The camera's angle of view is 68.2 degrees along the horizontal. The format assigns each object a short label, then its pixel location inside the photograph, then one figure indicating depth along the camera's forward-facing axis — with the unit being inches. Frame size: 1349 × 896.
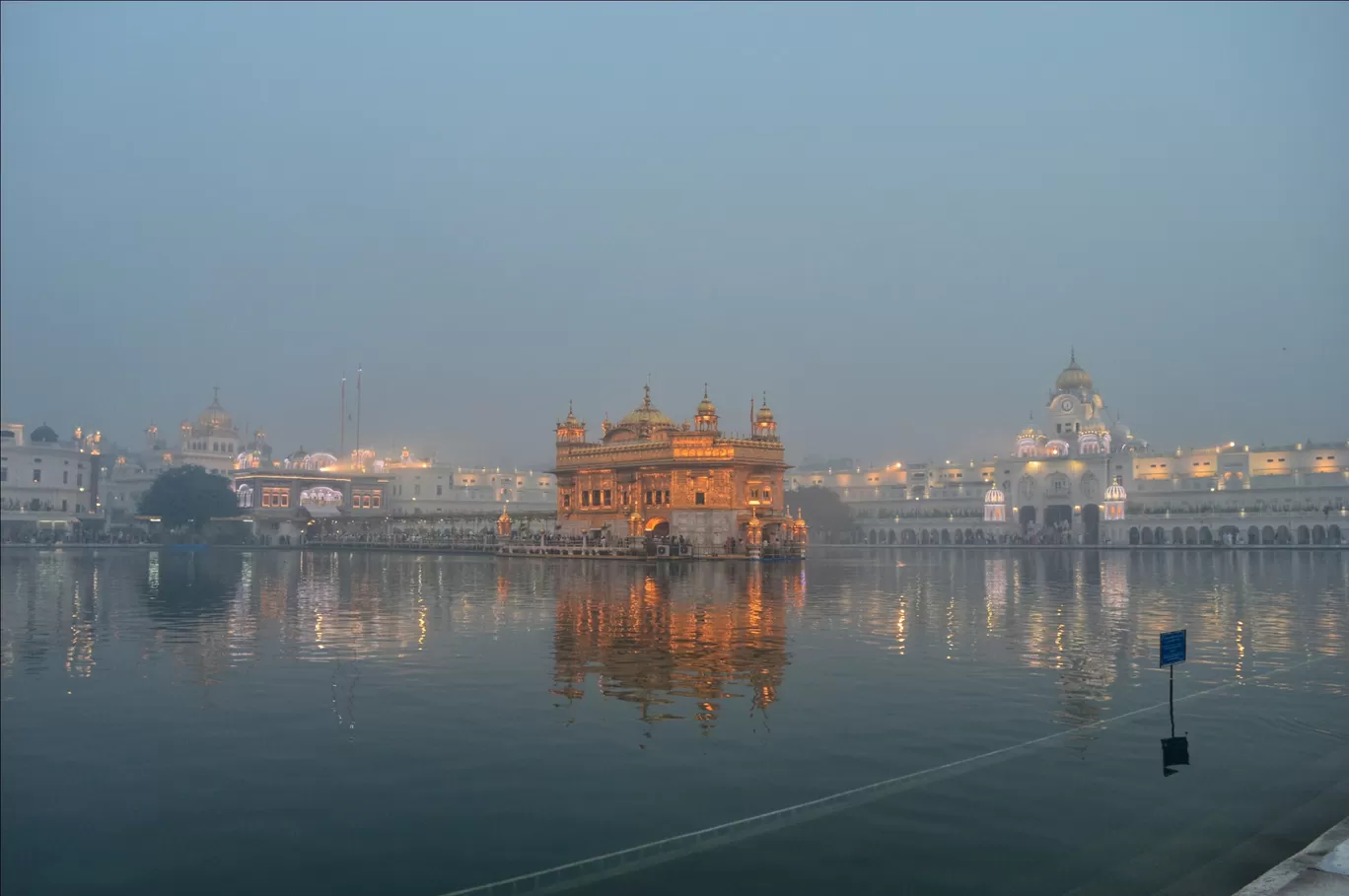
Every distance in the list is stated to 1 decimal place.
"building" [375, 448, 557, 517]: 4805.6
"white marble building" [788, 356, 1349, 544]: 3479.3
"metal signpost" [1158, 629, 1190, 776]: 410.9
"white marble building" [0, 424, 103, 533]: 3928.2
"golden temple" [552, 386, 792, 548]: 2394.2
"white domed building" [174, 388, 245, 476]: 5249.0
